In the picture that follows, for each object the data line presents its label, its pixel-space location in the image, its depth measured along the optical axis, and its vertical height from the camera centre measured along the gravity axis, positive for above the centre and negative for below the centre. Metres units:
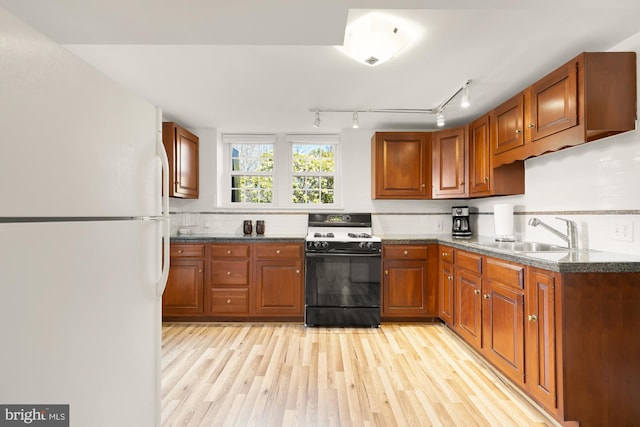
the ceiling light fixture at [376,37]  1.71 +1.05
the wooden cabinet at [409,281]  3.32 -0.68
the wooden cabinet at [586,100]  1.82 +0.70
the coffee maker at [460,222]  3.52 -0.06
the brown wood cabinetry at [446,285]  3.00 -0.68
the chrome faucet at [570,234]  2.22 -0.13
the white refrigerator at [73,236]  0.64 -0.05
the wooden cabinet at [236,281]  3.34 -0.68
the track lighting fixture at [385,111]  3.07 +1.06
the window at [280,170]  4.04 +0.61
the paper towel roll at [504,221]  2.81 -0.04
